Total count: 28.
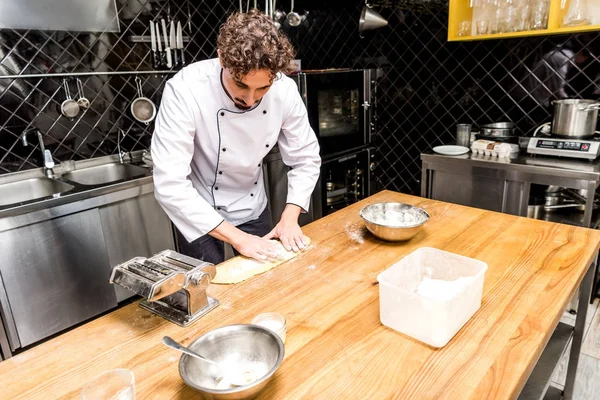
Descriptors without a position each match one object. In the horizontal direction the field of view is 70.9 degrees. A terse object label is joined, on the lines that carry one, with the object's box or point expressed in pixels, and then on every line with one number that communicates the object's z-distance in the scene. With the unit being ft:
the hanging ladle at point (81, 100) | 8.77
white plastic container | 3.13
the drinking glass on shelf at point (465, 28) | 10.16
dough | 4.29
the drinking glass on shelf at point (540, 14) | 8.94
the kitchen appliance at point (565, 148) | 8.55
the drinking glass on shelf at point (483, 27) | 9.74
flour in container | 3.36
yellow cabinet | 8.61
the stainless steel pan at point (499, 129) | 10.10
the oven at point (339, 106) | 10.36
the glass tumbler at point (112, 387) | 2.70
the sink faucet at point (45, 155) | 8.22
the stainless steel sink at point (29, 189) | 8.02
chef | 4.43
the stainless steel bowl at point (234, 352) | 2.83
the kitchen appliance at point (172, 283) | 3.44
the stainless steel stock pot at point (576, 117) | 8.73
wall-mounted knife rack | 9.34
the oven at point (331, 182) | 10.34
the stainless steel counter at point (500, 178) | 8.36
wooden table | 2.85
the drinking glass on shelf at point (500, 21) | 9.48
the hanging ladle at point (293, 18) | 11.59
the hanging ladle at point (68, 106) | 8.56
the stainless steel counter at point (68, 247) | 6.79
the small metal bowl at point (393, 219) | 4.81
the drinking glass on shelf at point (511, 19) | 9.34
